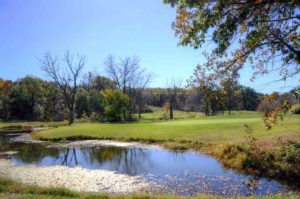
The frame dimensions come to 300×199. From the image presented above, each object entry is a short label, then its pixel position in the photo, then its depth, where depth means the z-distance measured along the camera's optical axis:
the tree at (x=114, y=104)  42.23
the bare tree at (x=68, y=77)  45.76
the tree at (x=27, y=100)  60.68
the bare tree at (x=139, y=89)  61.44
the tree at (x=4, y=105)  56.67
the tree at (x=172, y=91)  65.25
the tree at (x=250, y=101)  74.12
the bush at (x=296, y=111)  32.60
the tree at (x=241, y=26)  5.91
